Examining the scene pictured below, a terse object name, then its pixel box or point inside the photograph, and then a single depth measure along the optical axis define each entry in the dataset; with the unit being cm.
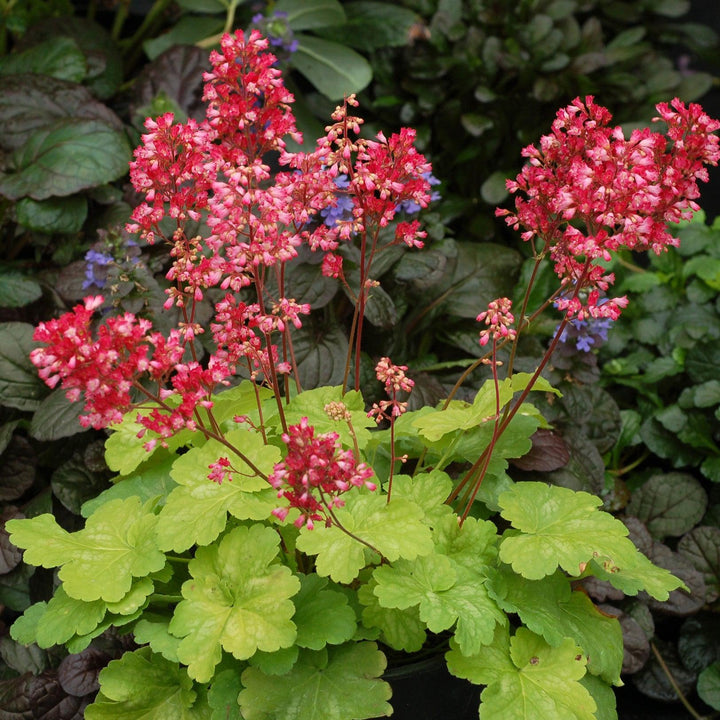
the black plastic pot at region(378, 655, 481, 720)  118
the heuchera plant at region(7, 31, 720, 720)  98
